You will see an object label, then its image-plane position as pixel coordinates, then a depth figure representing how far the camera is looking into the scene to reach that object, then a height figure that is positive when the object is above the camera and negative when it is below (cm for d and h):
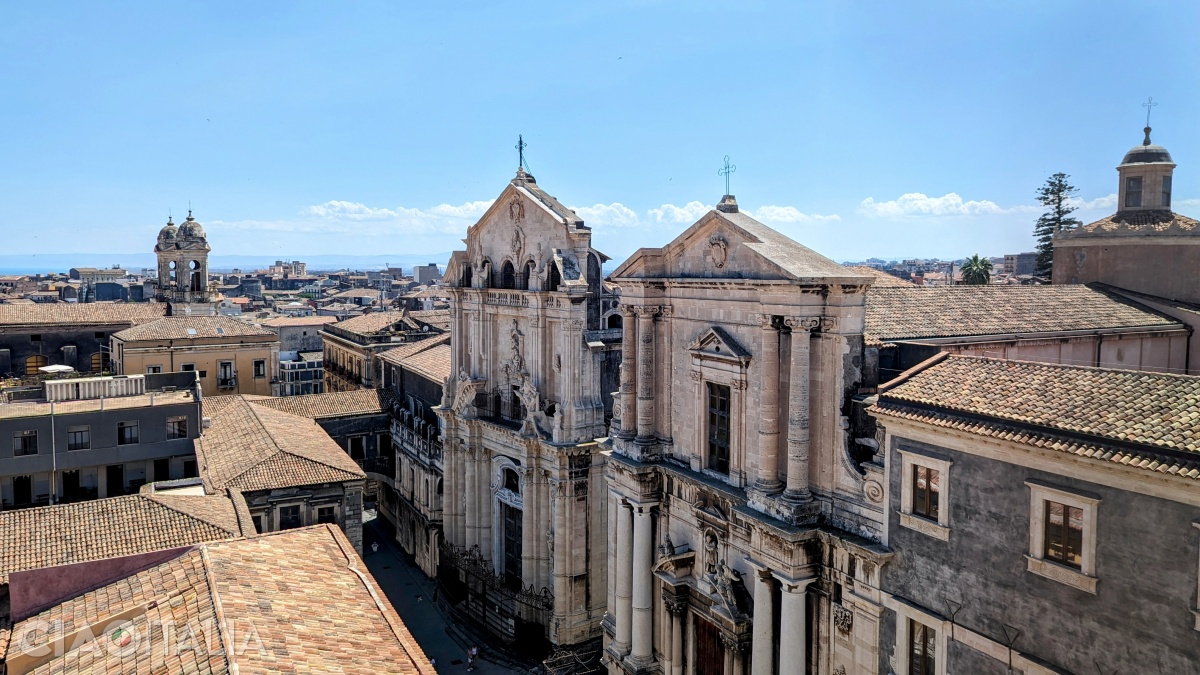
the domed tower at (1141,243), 3117 +132
